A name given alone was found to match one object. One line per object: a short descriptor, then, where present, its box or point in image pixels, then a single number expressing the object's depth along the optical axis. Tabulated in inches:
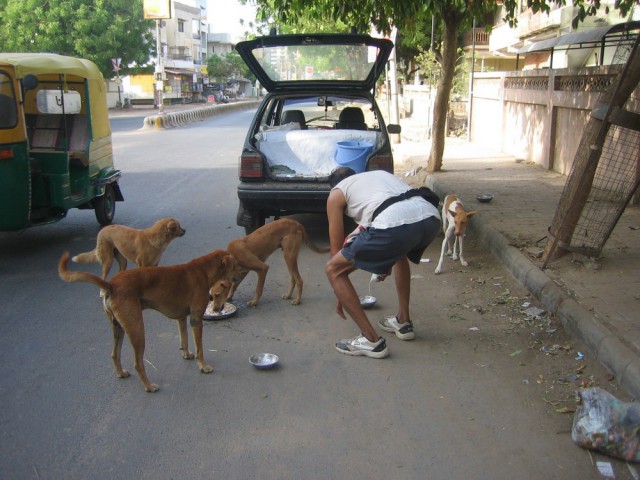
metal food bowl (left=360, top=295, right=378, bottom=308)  224.1
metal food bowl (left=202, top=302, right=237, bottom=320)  209.6
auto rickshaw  253.5
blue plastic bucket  290.7
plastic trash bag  127.8
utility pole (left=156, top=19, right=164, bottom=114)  1332.4
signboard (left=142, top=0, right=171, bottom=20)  1254.9
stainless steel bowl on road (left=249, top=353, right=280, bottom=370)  170.2
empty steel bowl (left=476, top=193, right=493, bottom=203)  373.2
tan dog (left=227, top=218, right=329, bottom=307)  223.3
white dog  263.9
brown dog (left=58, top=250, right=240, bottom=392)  152.7
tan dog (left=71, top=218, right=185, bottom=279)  223.0
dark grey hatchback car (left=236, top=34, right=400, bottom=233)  294.5
